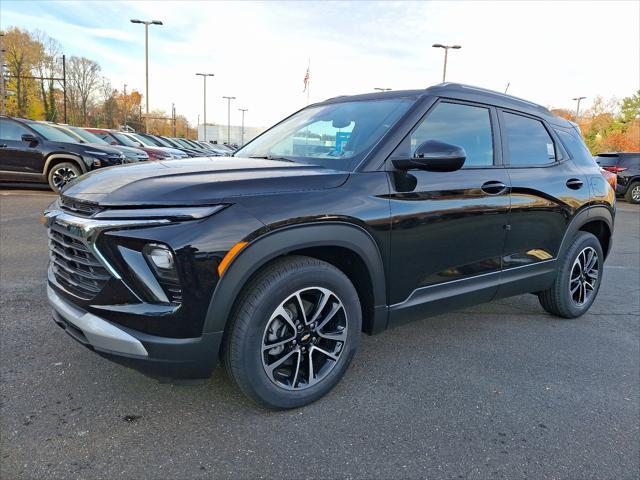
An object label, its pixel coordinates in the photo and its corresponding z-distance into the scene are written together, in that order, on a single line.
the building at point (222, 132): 83.50
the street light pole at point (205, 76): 51.83
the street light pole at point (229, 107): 68.49
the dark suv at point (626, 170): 16.53
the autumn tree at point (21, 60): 59.40
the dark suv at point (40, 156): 10.72
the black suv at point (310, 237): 2.16
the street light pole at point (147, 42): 30.78
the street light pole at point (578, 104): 56.21
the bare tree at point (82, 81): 76.56
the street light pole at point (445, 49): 30.33
